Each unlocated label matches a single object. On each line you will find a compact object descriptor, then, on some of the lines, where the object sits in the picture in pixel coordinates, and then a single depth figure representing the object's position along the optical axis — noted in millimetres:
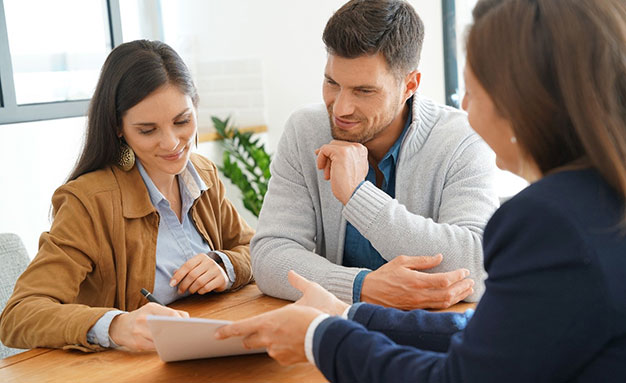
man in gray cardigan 1510
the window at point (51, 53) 3205
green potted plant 3820
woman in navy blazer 751
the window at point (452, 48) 4023
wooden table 1133
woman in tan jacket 1515
